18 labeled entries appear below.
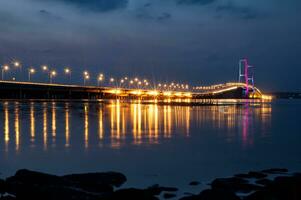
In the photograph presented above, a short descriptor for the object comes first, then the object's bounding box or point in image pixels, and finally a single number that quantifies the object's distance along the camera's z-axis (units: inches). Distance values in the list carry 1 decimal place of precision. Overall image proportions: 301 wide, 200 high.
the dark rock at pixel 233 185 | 394.9
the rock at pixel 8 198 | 340.5
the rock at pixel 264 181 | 422.4
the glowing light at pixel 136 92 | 5266.7
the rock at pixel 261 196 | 332.8
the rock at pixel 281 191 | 343.0
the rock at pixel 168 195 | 379.6
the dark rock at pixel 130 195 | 344.8
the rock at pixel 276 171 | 496.1
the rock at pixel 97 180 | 386.0
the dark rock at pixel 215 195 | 339.3
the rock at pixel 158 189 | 393.6
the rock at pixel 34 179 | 388.4
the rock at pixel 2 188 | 374.6
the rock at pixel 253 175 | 462.0
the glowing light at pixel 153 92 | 5667.3
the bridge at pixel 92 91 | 3604.3
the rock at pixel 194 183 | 441.7
